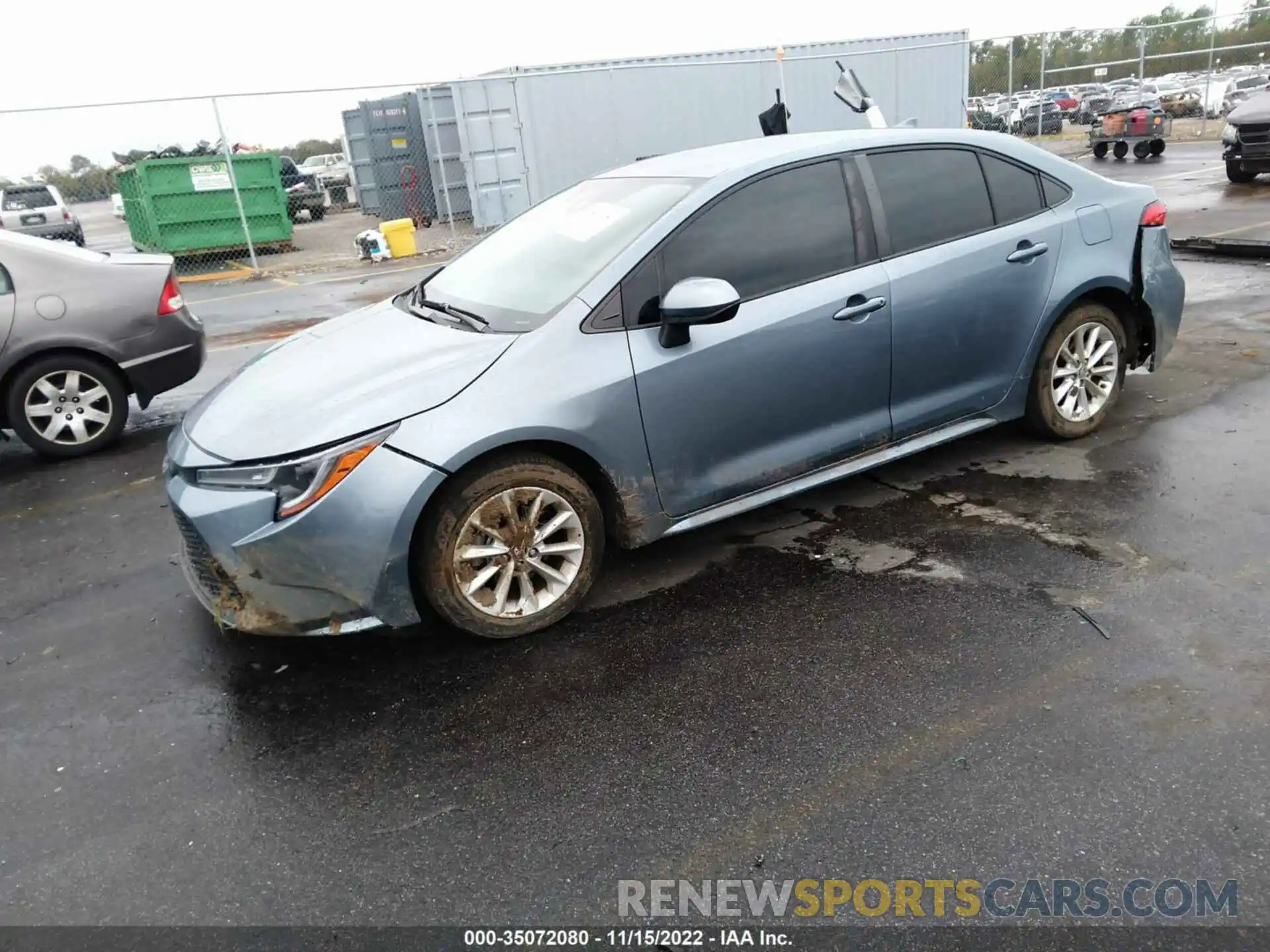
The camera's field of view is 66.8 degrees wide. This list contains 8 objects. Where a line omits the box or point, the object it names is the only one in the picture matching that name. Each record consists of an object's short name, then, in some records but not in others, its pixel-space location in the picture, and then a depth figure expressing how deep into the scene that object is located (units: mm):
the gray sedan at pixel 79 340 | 6133
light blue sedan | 3281
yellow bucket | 16578
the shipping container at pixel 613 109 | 17031
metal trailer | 20125
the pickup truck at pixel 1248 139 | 14461
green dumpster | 16562
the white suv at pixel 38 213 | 21234
